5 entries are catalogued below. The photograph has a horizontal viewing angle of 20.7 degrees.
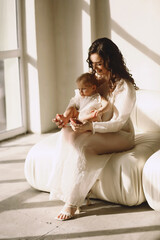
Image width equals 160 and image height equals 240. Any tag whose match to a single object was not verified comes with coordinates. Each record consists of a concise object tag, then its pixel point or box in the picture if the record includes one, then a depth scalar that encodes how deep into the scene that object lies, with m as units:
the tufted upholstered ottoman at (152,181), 2.89
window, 5.00
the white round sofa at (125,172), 2.94
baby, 3.21
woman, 3.02
